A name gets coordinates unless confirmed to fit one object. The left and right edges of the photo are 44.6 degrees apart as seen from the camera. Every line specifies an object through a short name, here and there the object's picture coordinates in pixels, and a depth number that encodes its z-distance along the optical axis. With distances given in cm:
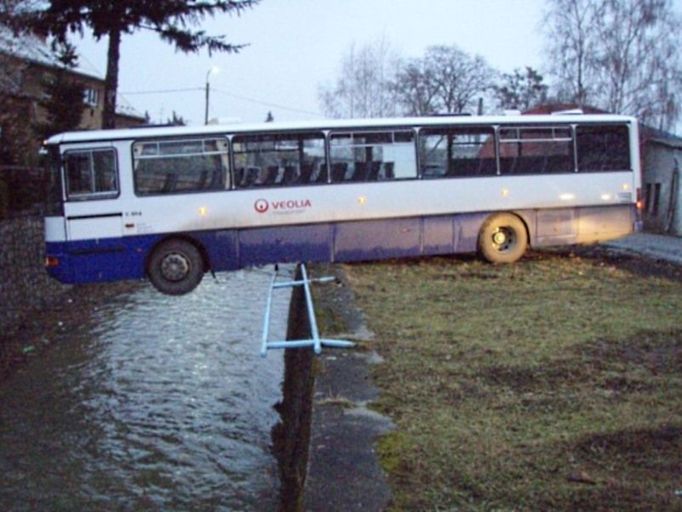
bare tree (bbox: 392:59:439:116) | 6300
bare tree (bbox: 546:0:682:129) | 3625
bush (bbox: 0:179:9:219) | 2430
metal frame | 843
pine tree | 2338
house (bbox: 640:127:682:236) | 3050
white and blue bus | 1481
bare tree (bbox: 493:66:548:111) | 7231
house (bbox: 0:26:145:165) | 2319
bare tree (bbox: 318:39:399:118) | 6134
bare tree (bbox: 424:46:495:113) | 6756
